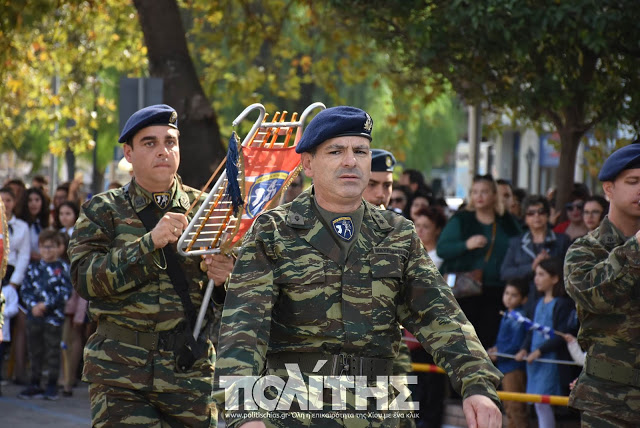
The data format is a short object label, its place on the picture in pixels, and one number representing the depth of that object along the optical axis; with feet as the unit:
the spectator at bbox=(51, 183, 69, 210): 49.75
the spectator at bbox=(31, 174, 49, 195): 52.73
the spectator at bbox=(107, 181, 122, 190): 45.93
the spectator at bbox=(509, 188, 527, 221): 42.66
